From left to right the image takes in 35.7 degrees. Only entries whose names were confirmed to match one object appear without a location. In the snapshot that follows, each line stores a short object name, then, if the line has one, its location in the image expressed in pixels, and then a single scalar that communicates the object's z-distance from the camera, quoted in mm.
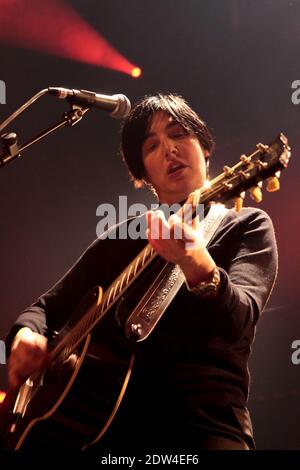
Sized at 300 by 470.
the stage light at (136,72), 3285
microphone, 1709
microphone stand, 1646
